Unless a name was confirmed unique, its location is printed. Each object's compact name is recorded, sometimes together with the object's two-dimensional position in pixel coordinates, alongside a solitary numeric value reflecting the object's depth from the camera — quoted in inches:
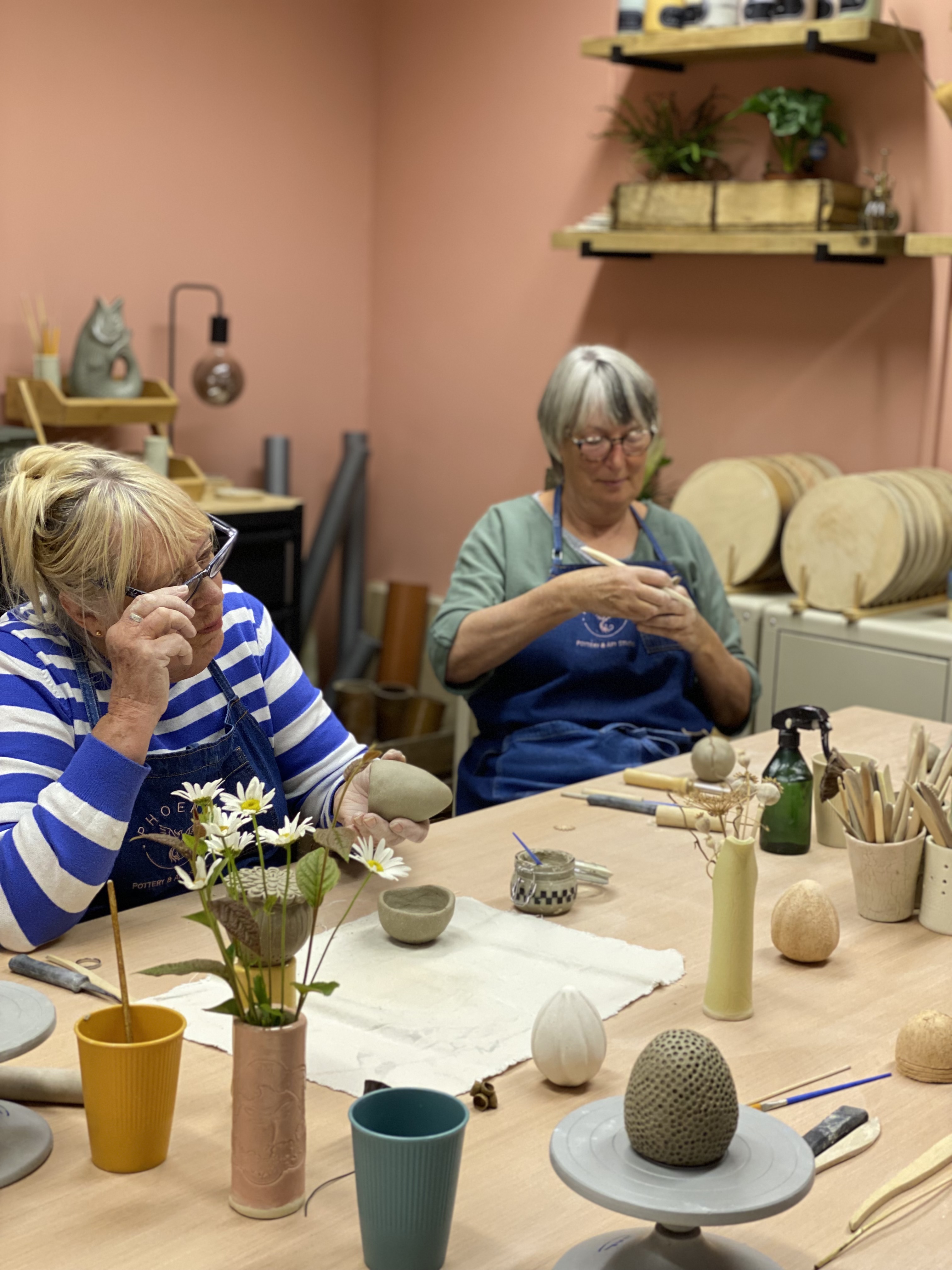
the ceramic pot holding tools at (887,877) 68.4
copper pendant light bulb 172.2
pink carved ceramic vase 41.8
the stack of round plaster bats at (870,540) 132.3
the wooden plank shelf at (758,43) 136.5
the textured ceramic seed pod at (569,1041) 50.9
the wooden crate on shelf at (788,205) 141.6
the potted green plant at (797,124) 144.9
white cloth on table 52.6
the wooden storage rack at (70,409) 158.4
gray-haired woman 101.2
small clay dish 62.2
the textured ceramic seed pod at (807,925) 62.9
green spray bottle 77.7
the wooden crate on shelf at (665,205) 149.9
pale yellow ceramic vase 57.1
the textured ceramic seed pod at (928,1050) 52.8
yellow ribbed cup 43.9
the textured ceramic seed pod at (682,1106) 38.0
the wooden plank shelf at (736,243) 138.2
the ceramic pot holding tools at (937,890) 67.9
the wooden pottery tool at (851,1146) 47.1
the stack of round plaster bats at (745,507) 140.7
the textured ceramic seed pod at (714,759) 88.2
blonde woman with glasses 60.0
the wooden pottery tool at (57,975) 57.0
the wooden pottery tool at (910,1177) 43.9
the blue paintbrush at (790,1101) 50.4
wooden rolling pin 49.4
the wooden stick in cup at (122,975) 43.3
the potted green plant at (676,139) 155.6
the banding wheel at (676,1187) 36.8
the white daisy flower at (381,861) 44.8
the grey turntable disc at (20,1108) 44.8
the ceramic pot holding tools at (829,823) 79.1
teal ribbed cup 39.4
